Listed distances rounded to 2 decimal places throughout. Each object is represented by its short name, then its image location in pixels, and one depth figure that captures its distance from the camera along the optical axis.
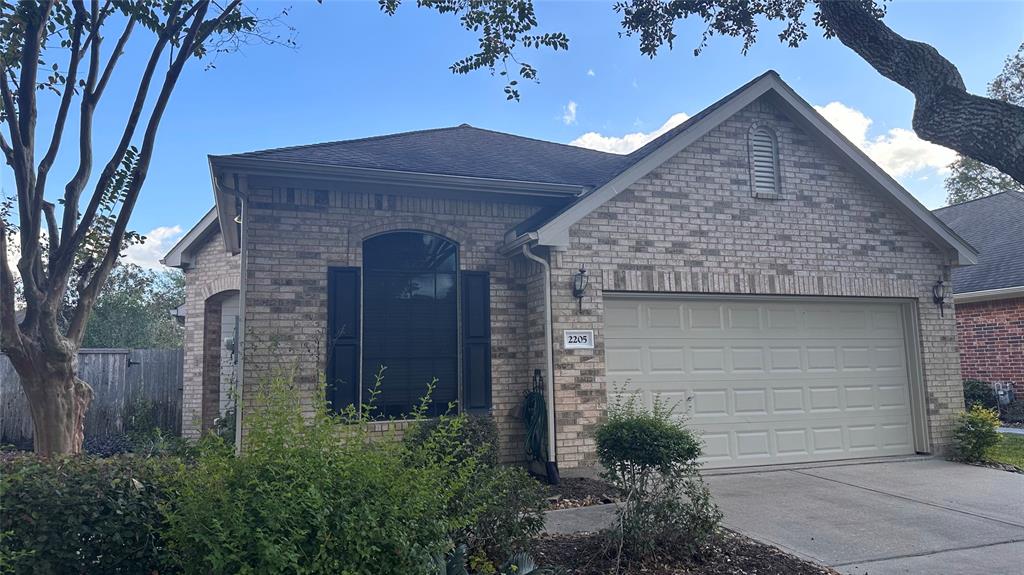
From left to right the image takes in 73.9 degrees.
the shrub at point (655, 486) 5.09
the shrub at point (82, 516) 3.50
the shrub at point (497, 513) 4.51
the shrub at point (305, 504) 3.10
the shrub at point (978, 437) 9.51
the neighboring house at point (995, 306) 14.78
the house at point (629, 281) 8.16
